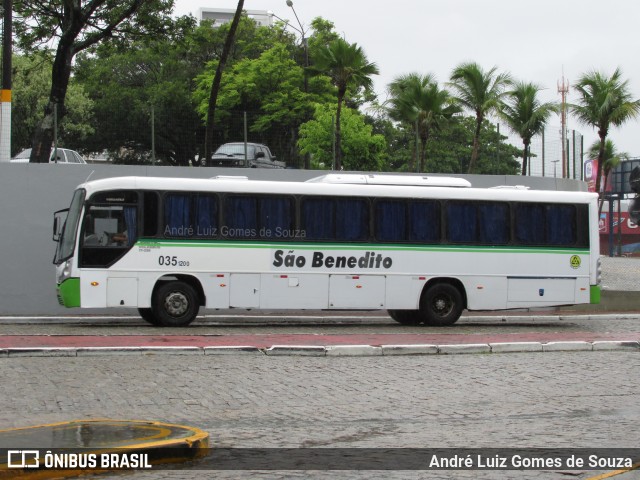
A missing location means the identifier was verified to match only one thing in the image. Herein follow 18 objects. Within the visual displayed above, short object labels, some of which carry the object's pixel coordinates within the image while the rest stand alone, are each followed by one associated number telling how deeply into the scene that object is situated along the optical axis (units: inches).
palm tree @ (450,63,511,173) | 1338.6
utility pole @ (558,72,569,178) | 1167.0
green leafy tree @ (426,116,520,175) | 1405.5
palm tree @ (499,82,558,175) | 1262.3
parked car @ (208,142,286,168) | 1106.1
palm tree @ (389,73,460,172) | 1342.3
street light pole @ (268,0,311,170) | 1148.1
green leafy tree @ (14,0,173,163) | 1210.0
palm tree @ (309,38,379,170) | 1282.0
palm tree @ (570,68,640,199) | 1805.4
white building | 7492.6
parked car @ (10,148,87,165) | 1149.7
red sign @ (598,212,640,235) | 3608.0
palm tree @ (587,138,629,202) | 2938.0
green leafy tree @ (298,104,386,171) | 1469.0
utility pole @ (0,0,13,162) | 1013.2
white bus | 795.4
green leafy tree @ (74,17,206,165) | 1042.7
